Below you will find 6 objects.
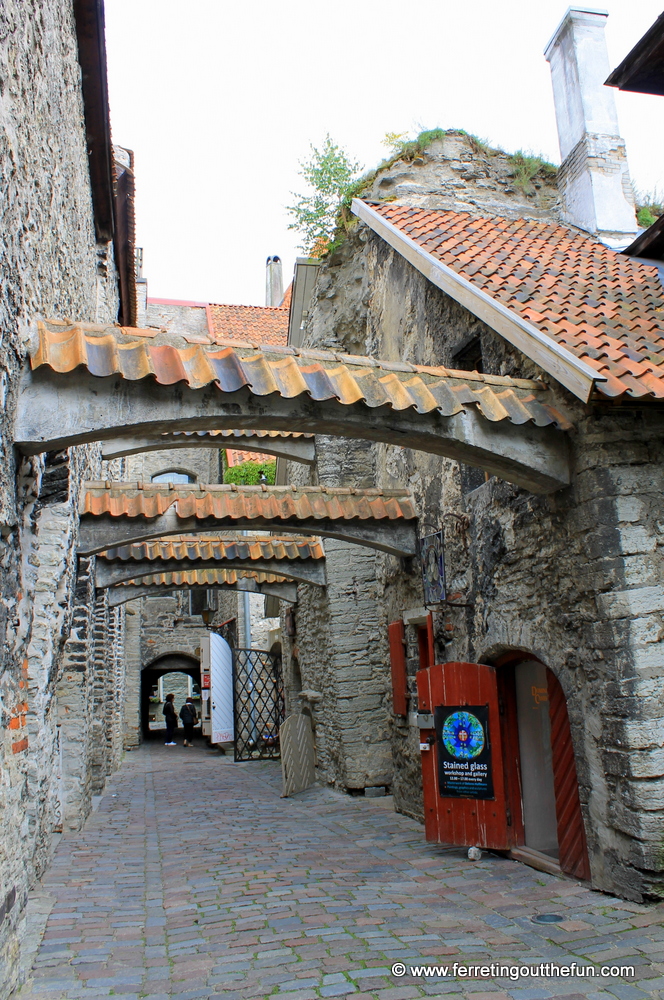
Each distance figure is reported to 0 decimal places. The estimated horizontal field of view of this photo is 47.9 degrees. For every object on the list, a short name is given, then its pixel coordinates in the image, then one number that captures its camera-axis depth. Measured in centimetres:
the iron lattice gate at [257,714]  1398
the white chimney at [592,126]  901
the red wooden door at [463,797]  598
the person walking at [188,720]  1952
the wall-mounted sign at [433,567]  687
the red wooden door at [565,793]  516
